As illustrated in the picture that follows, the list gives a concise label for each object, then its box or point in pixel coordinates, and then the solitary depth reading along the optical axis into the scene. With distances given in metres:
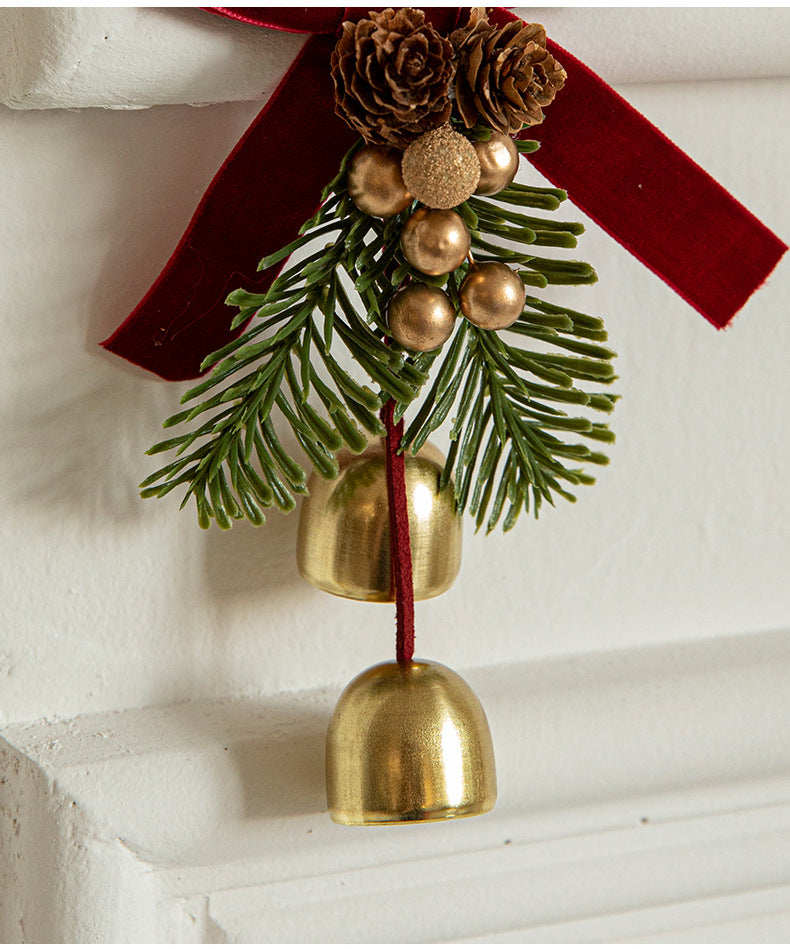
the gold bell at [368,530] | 0.66
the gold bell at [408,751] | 0.65
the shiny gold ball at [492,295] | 0.63
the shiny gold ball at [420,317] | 0.62
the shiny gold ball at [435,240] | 0.62
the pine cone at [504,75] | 0.61
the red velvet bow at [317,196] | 0.63
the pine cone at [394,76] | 0.61
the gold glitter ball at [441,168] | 0.61
